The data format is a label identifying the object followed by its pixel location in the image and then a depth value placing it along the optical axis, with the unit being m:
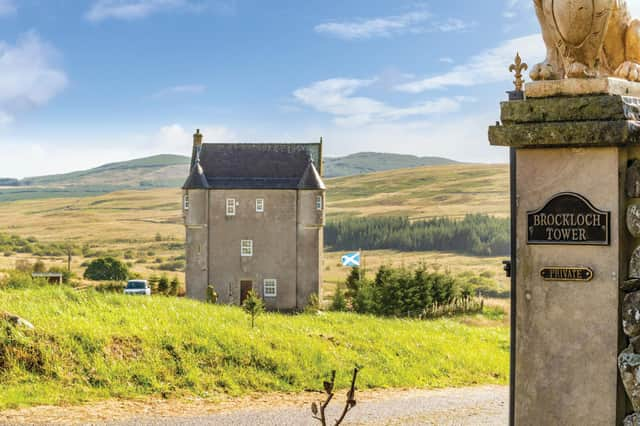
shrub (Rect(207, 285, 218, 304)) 39.84
